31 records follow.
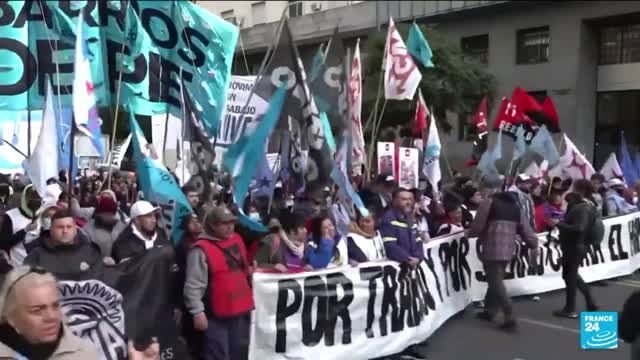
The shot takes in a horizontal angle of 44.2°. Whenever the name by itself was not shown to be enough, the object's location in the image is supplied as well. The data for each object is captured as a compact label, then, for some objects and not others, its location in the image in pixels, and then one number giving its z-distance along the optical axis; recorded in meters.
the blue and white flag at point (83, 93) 6.79
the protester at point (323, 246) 6.63
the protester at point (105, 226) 6.40
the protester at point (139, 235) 5.93
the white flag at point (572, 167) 13.22
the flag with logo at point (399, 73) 11.49
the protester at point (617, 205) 12.03
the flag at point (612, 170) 13.86
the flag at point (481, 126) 14.08
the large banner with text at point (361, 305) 6.18
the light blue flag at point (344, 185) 6.89
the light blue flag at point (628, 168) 14.50
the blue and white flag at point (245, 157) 6.00
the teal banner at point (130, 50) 7.85
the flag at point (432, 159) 11.94
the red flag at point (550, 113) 12.74
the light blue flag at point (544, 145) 12.33
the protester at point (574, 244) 8.61
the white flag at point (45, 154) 6.65
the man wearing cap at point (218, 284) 5.22
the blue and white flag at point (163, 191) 6.00
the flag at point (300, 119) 6.49
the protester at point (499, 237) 8.14
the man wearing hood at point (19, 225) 6.52
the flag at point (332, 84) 7.62
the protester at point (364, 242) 7.10
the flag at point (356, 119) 9.20
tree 25.61
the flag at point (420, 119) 13.75
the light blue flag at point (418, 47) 13.05
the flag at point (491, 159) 11.62
